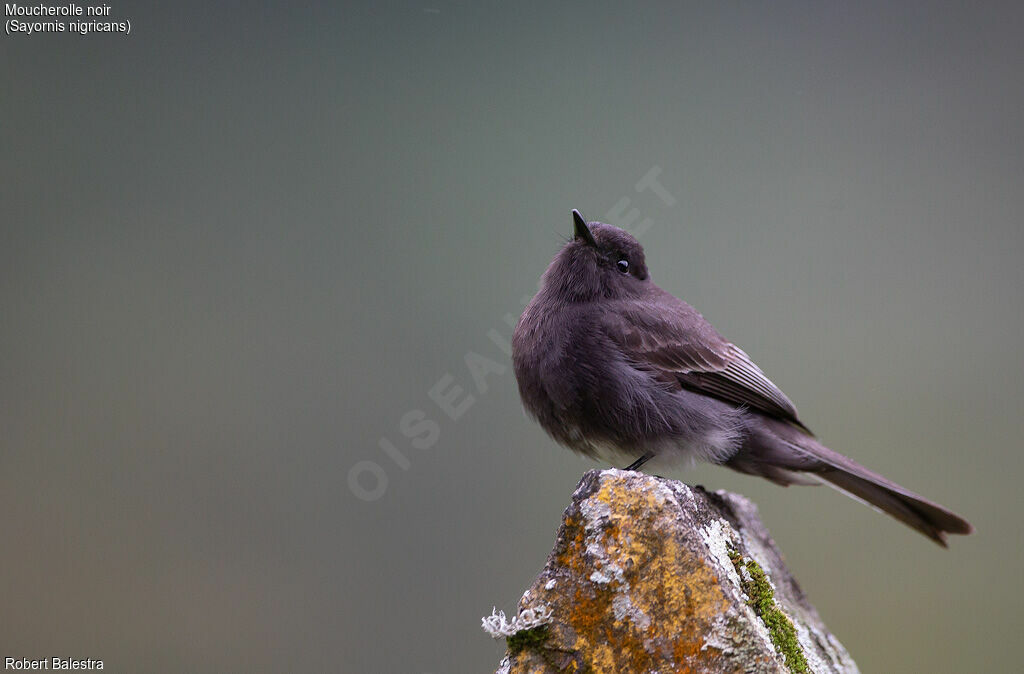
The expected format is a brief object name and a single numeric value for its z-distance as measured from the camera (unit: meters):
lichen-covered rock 5.76
